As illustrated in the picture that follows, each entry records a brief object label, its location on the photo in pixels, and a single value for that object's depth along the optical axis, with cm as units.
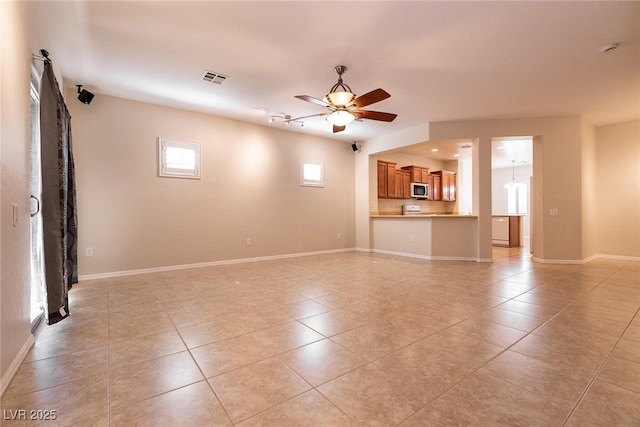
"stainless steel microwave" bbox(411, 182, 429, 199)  808
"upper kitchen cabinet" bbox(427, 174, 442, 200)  871
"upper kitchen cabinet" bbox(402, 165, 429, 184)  815
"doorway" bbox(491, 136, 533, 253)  877
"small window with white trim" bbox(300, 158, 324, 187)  660
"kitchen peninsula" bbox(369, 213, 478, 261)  581
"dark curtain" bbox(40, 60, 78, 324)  248
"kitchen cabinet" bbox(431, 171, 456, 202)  891
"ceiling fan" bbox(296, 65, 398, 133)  319
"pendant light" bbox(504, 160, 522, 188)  974
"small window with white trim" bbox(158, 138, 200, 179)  487
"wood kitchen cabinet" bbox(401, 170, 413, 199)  805
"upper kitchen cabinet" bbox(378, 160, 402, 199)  752
